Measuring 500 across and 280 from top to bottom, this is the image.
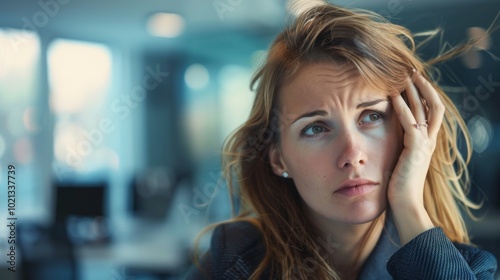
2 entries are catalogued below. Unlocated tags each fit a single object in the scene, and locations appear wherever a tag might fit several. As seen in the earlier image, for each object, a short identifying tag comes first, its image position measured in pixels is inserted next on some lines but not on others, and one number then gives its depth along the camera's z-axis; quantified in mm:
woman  891
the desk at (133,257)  3176
